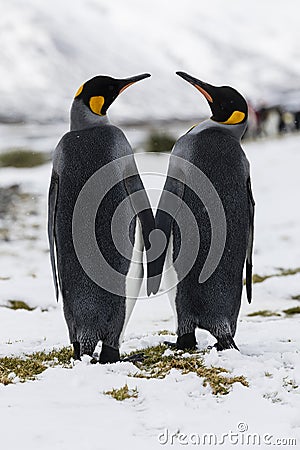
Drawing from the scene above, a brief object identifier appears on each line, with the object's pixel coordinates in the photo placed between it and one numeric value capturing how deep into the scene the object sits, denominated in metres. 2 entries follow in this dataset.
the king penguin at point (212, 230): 7.86
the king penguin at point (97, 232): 7.54
